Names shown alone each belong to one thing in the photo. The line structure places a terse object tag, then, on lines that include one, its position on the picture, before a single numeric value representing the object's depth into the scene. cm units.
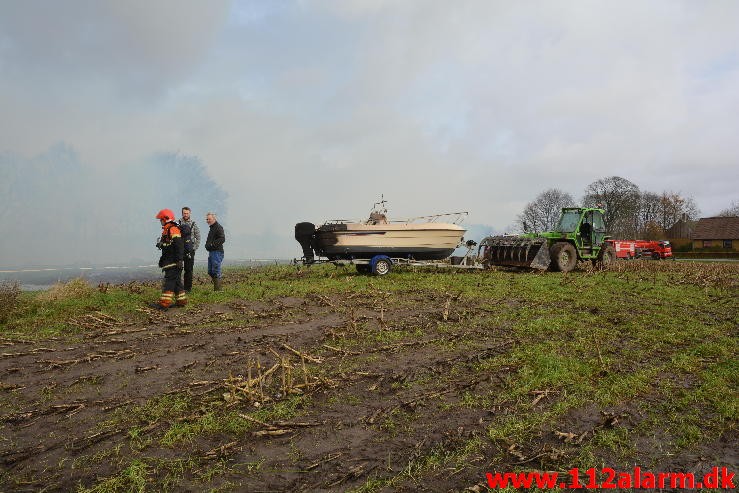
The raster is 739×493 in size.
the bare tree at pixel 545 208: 5078
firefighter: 910
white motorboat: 1318
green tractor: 1506
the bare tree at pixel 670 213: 5909
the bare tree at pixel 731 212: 7025
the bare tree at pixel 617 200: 5084
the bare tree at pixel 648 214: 5556
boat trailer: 1350
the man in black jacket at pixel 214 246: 1154
